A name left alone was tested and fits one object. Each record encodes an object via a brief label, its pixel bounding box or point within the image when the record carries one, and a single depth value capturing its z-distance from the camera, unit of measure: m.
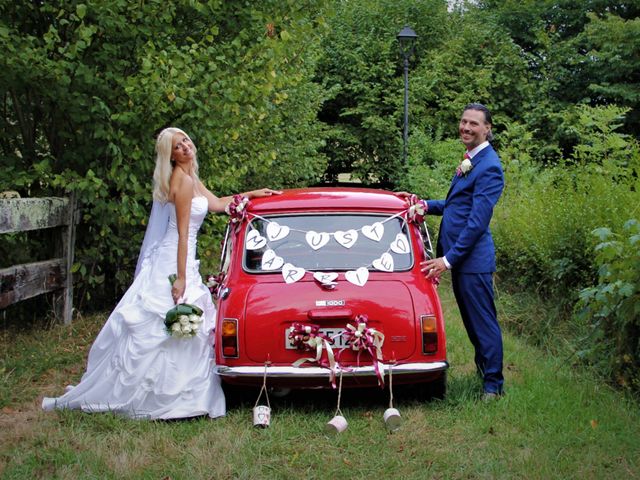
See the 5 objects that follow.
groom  6.21
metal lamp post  19.20
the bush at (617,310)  6.17
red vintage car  5.87
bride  6.05
